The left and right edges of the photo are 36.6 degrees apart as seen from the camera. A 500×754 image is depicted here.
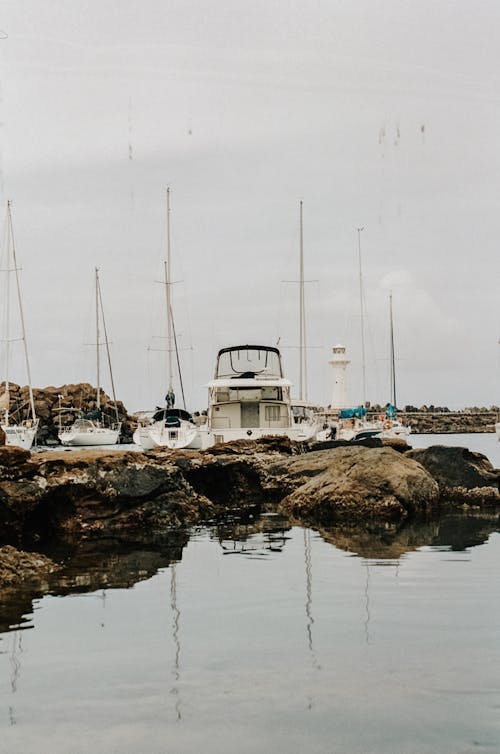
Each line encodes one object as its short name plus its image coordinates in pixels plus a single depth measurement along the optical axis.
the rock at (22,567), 10.01
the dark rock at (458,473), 20.08
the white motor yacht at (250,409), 36.81
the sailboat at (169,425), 41.03
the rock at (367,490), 16.59
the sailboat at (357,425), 59.03
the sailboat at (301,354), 46.56
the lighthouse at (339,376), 80.50
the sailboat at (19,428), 50.50
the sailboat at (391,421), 73.75
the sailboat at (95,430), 69.38
